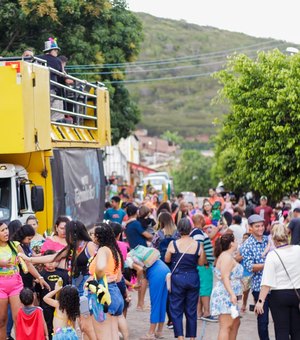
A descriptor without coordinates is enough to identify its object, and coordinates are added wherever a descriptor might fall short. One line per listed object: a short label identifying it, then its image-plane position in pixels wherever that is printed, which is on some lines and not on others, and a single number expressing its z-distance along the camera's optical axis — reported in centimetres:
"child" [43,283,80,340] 974
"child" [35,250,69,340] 1136
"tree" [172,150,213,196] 10462
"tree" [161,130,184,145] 17925
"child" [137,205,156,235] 1575
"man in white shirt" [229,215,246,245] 1822
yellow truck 1448
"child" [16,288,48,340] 1052
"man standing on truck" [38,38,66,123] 1764
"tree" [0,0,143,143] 3003
